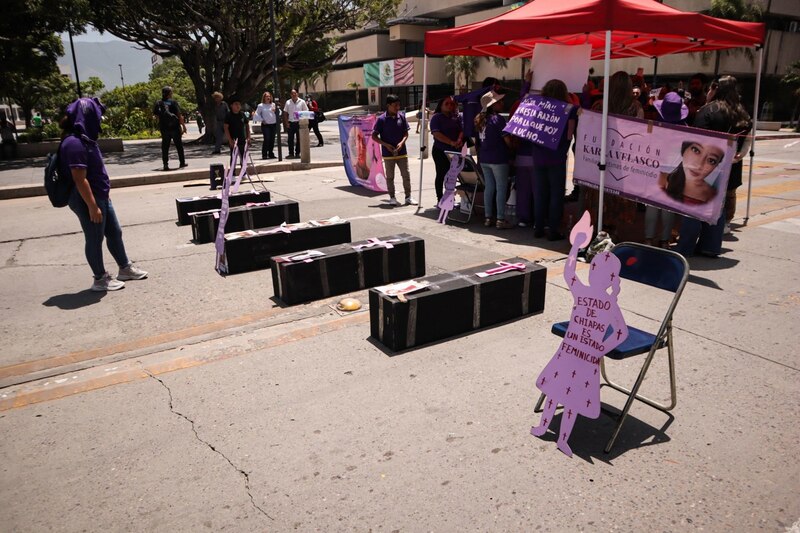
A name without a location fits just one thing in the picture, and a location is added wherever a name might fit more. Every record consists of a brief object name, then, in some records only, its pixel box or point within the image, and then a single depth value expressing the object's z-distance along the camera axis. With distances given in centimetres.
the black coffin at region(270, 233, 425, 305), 564
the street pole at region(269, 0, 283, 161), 1677
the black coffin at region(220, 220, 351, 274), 659
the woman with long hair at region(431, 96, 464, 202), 928
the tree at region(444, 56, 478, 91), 5768
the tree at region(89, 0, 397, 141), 2139
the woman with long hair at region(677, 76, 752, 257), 672
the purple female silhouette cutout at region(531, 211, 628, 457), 303
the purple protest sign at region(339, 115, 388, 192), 1175
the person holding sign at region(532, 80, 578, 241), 730
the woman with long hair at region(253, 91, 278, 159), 1708
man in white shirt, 1767
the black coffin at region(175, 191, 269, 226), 925
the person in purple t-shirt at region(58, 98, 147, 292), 553
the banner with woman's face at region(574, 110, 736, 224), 621
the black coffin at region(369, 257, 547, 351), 452
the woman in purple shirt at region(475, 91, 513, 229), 800
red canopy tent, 632
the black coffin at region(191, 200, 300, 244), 802
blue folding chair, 325
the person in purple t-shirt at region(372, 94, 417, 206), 1005
